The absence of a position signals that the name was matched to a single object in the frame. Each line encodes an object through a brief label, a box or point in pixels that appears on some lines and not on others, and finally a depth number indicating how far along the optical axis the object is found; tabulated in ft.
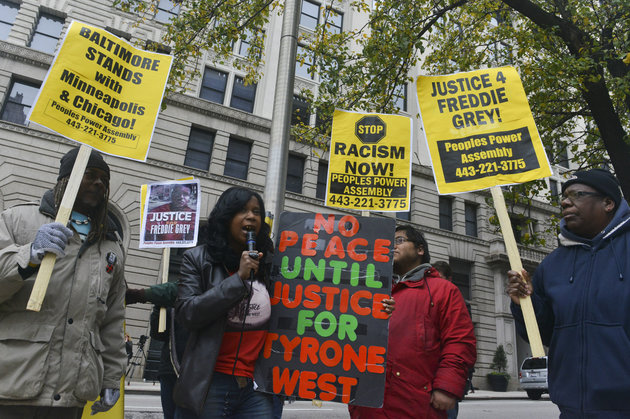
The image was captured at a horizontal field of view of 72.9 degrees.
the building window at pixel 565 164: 86.26
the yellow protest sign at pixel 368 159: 15.43
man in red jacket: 9.65
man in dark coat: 7.86
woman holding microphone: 8.33
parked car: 52.37
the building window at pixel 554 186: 87.91
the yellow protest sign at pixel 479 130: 12.00
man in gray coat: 7.58
